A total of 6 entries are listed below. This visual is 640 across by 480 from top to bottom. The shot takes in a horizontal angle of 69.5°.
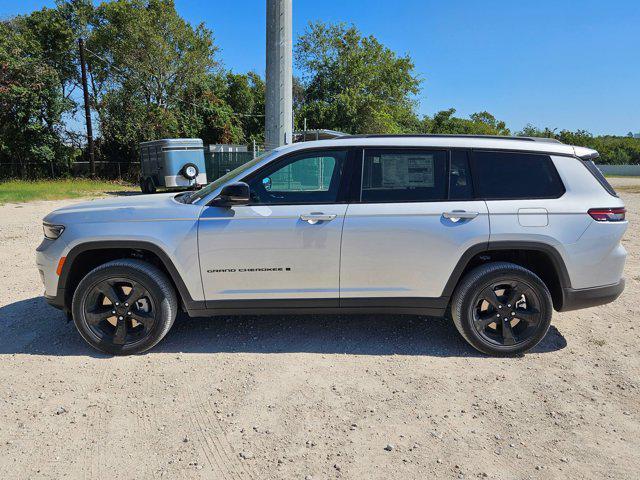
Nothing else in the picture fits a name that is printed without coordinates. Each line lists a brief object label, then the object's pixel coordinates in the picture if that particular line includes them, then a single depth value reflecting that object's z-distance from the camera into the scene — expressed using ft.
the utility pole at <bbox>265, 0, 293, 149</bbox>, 31.99
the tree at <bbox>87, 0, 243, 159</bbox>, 92.79
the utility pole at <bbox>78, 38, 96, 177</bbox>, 83.66
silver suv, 12.16
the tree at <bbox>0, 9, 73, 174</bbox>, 80.53
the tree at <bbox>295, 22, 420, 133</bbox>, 108.27
